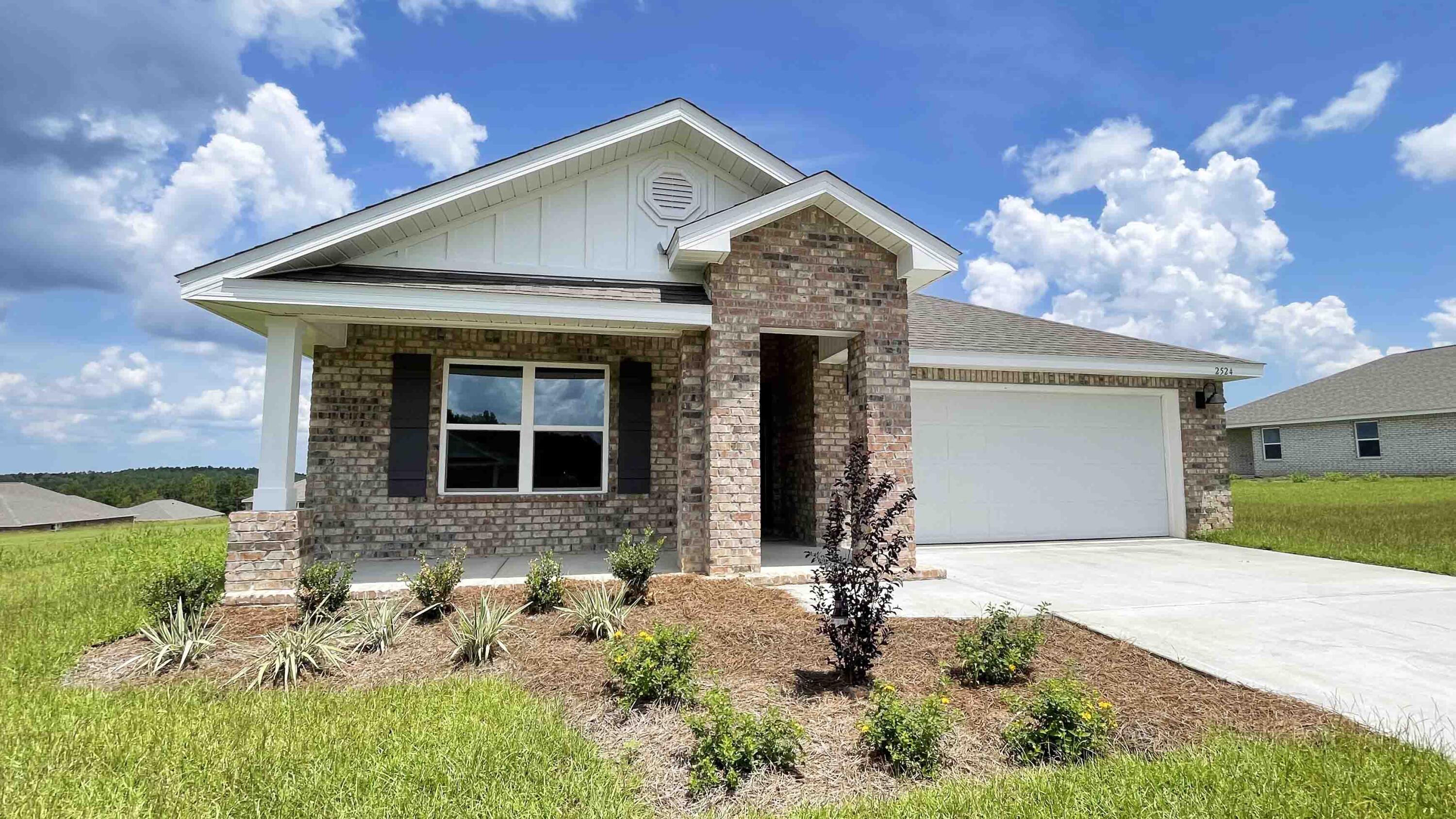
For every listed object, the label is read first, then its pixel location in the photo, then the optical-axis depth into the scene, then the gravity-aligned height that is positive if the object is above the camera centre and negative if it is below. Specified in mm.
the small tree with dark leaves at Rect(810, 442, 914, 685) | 4047 -677
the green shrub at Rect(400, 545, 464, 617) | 5812 -1025
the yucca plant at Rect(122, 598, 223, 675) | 4539 -1210
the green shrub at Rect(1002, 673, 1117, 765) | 3158 -1265
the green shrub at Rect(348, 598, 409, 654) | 4926 -1197
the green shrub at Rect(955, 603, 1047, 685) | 4137 -1156
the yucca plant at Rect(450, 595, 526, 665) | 4668 -1185
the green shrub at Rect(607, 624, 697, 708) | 3771 -1153
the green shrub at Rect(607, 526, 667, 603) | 6047 -904
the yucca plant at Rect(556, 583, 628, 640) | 5082 -1143
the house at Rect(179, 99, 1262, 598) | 7012 +1394
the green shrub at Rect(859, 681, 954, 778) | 3033 -1232
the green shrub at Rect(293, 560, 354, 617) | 5551 -1020
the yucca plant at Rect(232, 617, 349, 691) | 4277 -1240
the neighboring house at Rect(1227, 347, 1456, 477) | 22281 +1587
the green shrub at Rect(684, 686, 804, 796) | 2918 -1252
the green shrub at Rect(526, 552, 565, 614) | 5871 -1071
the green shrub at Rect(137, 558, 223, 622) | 5402 -1010
